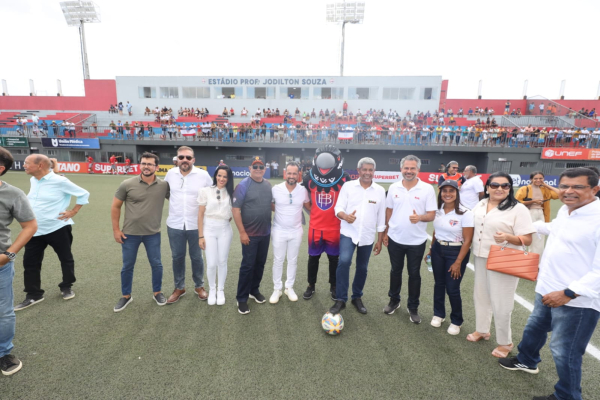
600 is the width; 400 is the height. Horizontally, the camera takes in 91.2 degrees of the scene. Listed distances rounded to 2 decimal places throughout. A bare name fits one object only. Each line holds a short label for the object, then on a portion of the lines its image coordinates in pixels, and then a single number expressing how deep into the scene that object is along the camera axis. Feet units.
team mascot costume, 13.47
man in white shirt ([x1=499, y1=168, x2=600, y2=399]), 7.35
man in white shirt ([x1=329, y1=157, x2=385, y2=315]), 12.83
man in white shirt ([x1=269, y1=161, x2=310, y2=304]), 13.52
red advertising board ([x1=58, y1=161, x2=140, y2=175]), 71.97
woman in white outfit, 13.10
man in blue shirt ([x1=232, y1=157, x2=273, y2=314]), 12.92
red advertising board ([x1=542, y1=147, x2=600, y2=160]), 68.39
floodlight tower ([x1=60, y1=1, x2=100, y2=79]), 113.60
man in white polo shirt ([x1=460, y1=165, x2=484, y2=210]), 20.92
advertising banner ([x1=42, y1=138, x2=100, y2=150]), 80.12
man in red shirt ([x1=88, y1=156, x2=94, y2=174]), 72.43
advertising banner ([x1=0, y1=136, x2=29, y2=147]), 80.04
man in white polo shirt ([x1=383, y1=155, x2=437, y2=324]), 12.21
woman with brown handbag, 9.85
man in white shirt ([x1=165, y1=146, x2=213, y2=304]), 13.44
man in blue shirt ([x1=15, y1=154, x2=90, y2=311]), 12.94
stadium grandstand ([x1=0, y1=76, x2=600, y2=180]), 73.26
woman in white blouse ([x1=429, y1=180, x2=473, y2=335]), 11.23
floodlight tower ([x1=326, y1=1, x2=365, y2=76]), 119.55
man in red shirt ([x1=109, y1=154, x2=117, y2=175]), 71.26
